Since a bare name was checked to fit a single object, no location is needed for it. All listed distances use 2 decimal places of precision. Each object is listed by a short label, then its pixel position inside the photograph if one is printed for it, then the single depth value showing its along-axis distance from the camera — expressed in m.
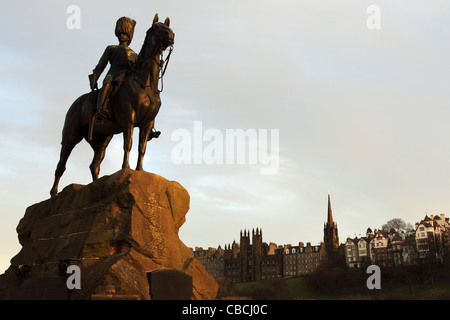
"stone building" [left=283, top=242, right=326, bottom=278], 162.38
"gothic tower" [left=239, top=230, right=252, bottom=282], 168.00
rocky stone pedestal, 11.72
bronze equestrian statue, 14.26
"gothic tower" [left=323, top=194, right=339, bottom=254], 158.88
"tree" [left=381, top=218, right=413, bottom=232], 121.01
